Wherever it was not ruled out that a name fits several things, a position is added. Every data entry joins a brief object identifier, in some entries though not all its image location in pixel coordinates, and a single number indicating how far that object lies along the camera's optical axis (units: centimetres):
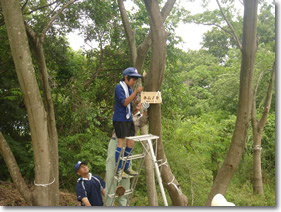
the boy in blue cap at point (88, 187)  284
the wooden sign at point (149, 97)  273
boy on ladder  278
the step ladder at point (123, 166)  232
